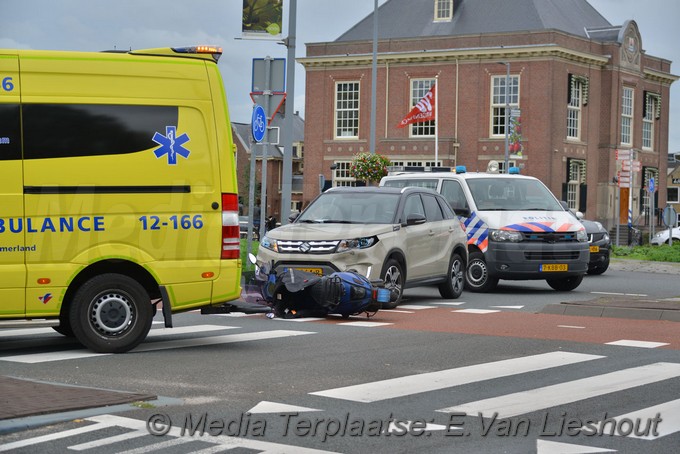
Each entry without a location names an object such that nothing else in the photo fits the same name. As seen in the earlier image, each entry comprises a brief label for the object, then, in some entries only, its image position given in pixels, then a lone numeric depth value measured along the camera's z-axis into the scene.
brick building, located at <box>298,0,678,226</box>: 61.06
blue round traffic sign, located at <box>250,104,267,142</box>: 18.94
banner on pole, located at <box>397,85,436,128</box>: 47.62
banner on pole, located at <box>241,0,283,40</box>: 21.00
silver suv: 15.48
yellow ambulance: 10.52
